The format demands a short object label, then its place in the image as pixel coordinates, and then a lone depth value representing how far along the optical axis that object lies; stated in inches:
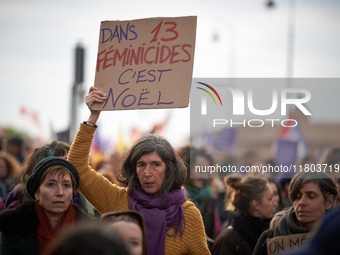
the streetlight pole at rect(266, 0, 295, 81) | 1384.7
